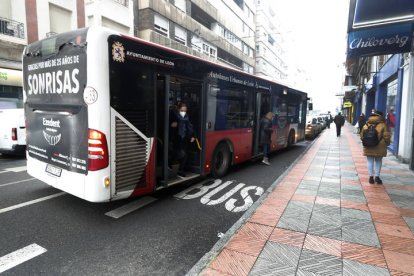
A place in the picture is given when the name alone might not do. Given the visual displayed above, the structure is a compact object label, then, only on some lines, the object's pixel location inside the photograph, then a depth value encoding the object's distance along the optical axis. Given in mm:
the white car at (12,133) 9430
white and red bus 4078
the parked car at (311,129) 19531
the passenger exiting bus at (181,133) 6023
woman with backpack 6503
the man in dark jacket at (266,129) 9297
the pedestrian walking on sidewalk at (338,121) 20562
